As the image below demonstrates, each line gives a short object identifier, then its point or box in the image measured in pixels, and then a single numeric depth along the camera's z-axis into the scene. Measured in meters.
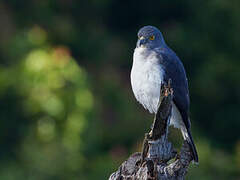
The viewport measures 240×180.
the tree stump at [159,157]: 13.69
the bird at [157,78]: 16.50
